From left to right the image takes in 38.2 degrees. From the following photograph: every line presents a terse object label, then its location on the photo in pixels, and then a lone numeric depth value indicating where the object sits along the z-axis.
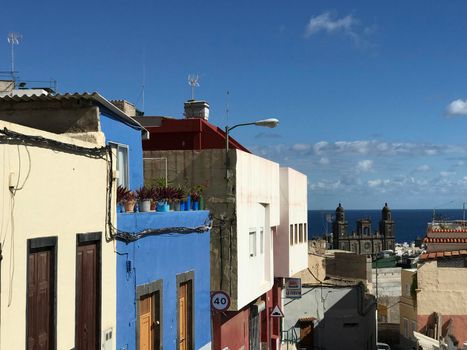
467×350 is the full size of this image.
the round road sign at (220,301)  17.98
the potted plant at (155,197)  14.87
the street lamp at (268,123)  19.36
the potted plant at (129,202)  13.15
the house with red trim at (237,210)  19.16
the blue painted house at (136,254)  11.84
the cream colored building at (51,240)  8.49
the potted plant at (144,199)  14.27
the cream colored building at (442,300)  34.59
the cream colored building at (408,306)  36.43
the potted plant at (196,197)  17.31
